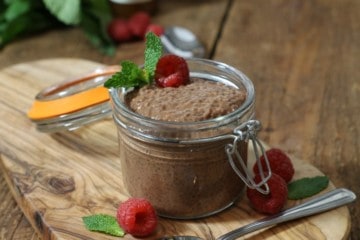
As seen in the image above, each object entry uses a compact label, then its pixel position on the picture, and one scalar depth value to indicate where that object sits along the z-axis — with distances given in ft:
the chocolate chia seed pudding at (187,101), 1.82
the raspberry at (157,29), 2.78
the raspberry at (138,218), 1.83
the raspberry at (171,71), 1.91
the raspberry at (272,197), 1.88
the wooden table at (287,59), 2.23
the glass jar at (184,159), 1.81
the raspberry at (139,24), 2.84
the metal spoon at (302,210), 1.84
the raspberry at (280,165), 1.97
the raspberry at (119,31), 2.83
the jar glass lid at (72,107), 2.15
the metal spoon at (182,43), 2.69
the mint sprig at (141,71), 1.89
